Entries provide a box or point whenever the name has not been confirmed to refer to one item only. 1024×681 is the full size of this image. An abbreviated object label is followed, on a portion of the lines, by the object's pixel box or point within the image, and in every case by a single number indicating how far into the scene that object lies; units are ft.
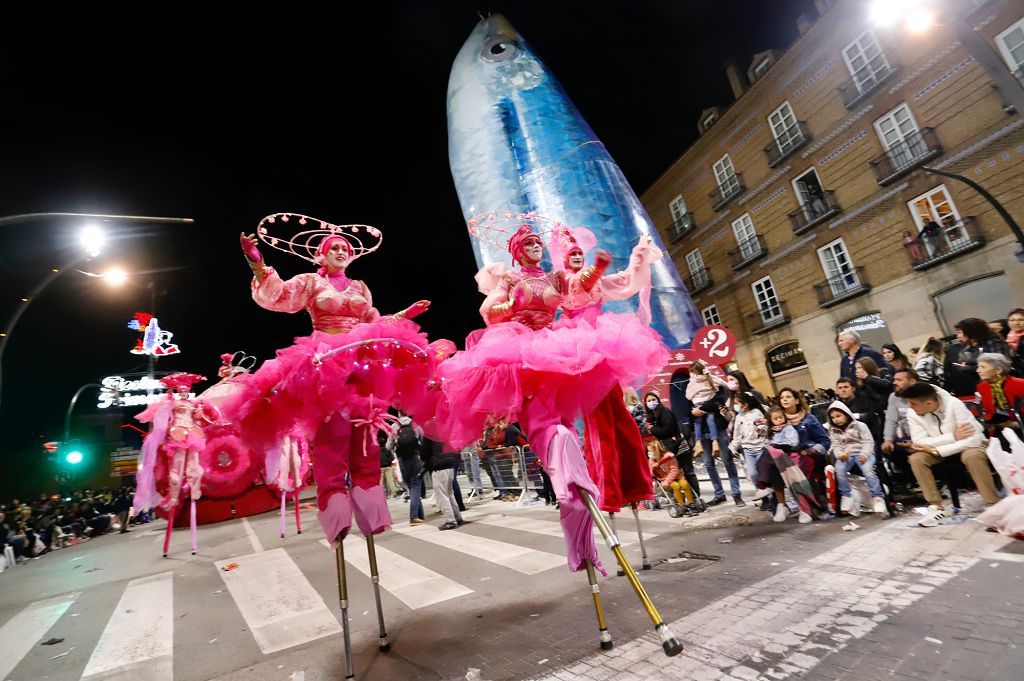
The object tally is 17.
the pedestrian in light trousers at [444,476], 24.72
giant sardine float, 39.96
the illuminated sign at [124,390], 83.31
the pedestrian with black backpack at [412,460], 27.27
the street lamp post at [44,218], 23.32
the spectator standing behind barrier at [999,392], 14.69
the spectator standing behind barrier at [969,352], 17.71
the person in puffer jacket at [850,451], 15.93
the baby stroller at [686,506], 20.53
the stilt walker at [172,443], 25.98
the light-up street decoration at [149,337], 81.76
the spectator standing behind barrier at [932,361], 22.00
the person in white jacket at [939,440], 14.12
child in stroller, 20.62
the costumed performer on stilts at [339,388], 9.61
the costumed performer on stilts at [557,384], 8.82
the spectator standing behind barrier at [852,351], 21.65
